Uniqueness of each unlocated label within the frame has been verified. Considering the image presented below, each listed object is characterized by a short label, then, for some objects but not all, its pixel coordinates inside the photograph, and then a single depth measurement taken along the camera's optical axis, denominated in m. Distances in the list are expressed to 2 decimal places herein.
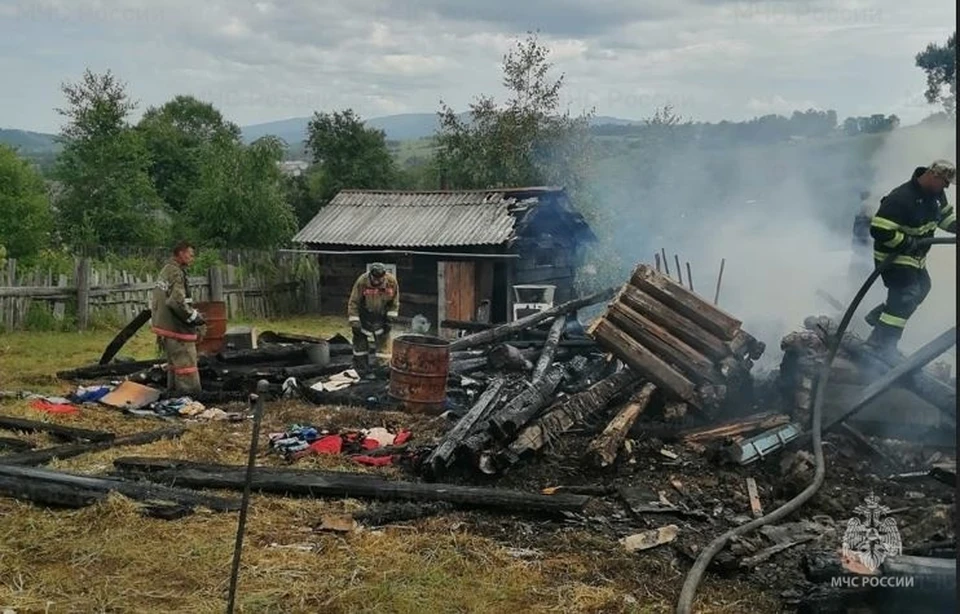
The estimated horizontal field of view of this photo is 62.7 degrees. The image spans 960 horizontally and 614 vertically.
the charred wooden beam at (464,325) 12.81
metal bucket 11.70
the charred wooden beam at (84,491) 5.98
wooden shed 19.09
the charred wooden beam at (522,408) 6.81
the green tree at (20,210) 20.42
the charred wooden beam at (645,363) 7.54
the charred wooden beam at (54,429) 8.07
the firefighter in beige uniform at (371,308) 11.24
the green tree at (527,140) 28.34
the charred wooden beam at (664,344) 7.63
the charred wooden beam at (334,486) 5.99
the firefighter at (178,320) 9.66
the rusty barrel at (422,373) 9.05
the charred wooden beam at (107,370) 11.25
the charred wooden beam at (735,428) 7.21
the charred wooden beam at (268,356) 11.48
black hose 4.41
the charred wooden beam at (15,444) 7.59
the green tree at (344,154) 36.88
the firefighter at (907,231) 7.43
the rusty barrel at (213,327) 11.70
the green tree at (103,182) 25.95
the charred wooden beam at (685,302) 7.87
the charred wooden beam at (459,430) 6.59
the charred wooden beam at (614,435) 6.66
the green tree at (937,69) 19.83
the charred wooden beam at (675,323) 7.79
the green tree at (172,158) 39.62
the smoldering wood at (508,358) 10.44
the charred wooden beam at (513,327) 11.13
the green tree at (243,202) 27.22
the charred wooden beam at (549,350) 9.14
